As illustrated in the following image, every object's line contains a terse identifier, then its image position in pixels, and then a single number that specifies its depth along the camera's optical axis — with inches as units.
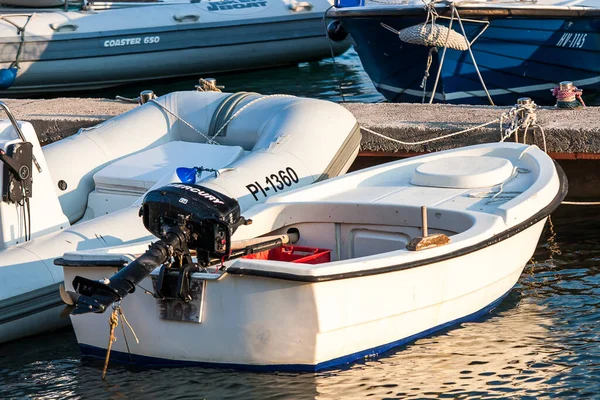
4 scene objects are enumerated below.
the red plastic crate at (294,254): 437.7
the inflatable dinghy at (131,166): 436.8
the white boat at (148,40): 1030.4
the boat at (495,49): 797.9
